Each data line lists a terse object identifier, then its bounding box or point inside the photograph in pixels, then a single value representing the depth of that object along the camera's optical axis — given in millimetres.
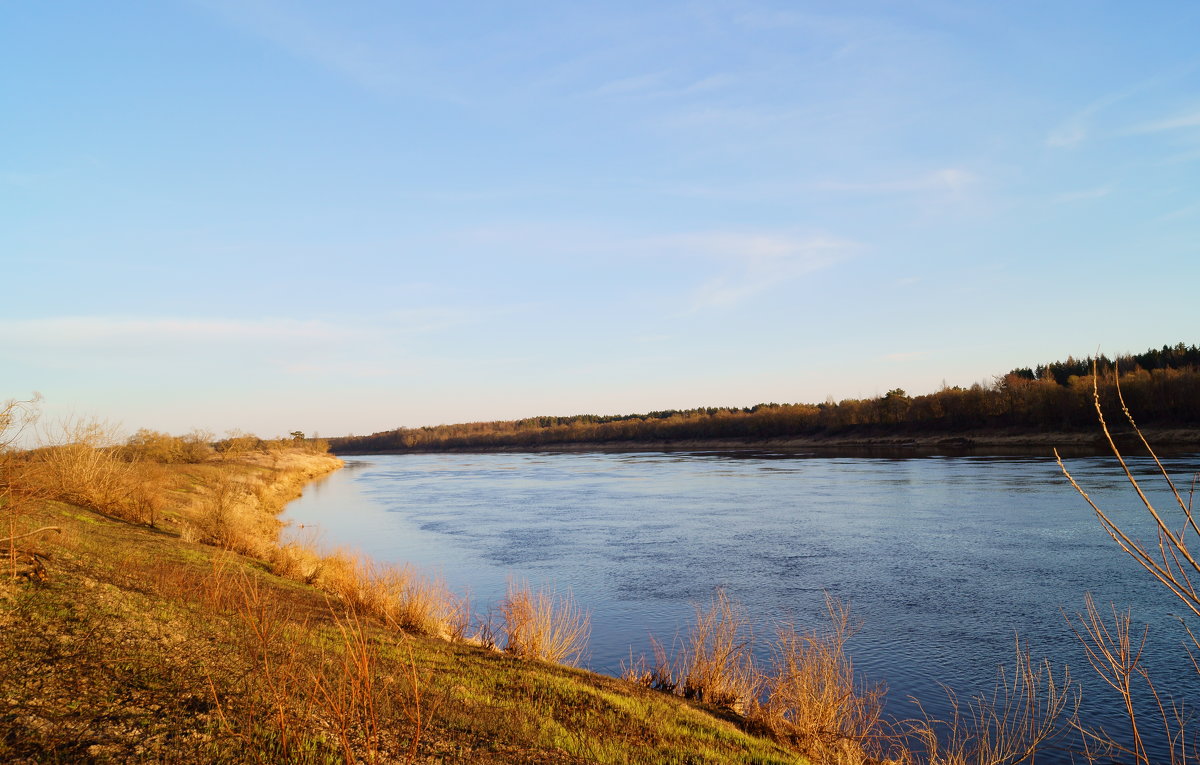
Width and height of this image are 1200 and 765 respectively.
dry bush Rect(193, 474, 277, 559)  17594
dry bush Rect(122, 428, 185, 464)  46188
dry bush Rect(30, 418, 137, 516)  17438
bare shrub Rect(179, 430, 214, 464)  51906
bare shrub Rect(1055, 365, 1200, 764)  9055
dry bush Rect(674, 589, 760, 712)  9609
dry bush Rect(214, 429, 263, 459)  65113
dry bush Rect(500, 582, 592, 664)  10922
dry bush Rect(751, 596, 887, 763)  8266
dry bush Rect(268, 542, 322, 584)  15758
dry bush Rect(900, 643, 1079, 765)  8375
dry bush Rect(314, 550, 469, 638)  11977
